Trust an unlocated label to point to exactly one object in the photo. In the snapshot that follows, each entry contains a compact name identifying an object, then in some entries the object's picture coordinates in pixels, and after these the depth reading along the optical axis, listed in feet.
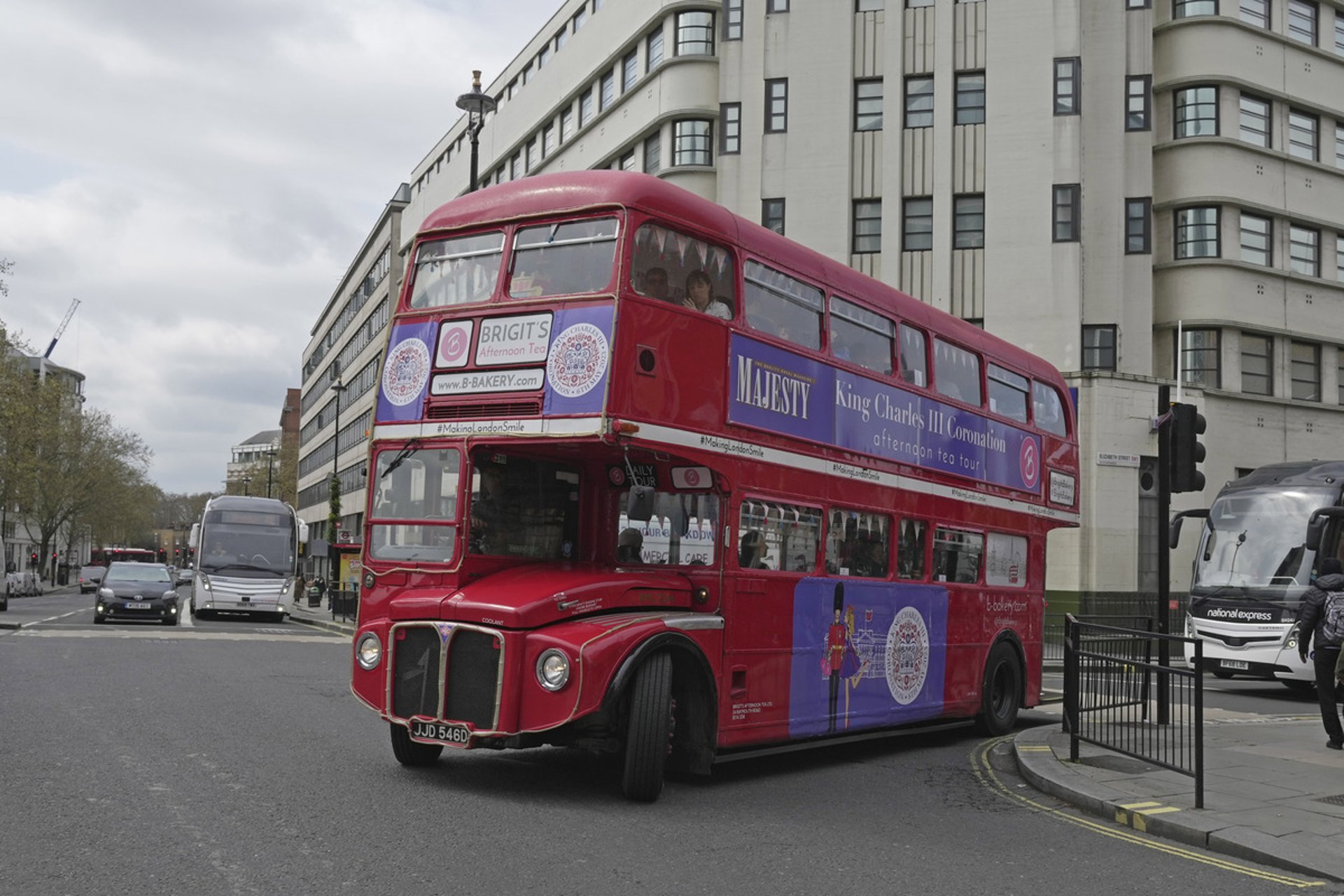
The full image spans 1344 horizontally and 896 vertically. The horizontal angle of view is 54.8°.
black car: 94.12
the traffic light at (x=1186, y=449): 41.65
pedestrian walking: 38.81
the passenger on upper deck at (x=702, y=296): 30.45
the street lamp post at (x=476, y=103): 65.05
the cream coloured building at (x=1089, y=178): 103.04
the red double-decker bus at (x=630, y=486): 27.76
